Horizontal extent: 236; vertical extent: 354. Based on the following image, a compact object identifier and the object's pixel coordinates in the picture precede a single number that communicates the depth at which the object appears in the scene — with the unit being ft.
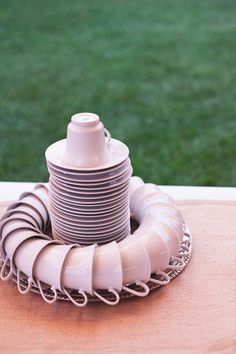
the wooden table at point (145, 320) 3.92
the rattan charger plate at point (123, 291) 4.16
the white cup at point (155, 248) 4.19
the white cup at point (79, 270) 4.06
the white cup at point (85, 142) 4.17
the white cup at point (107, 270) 4.06
